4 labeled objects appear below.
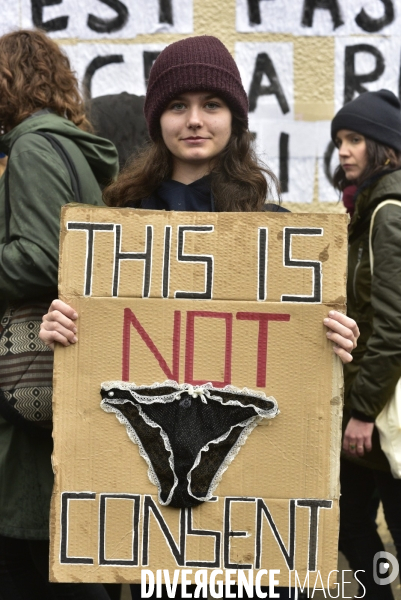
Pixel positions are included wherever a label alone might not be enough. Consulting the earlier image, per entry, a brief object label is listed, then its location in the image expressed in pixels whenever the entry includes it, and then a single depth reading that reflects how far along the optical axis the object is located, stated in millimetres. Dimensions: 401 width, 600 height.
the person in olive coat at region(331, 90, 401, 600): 5945
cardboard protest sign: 4121
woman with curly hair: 4969
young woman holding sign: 4547
